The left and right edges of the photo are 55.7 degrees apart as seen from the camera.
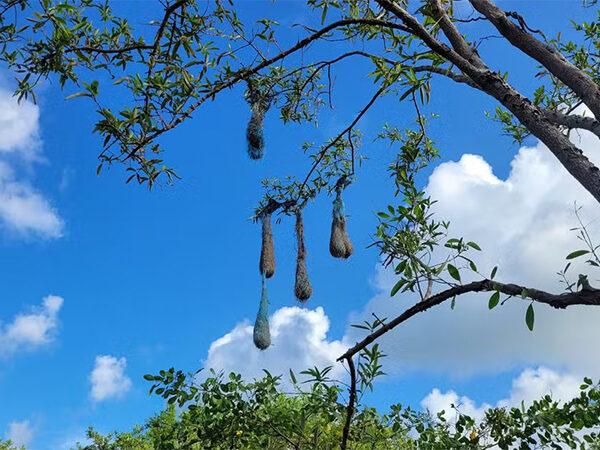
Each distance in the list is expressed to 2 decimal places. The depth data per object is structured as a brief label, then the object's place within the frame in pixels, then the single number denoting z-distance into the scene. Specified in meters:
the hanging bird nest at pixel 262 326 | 4.34
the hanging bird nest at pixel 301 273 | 4.40
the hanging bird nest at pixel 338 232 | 4.40
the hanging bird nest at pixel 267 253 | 4.49
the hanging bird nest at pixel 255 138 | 3.90
